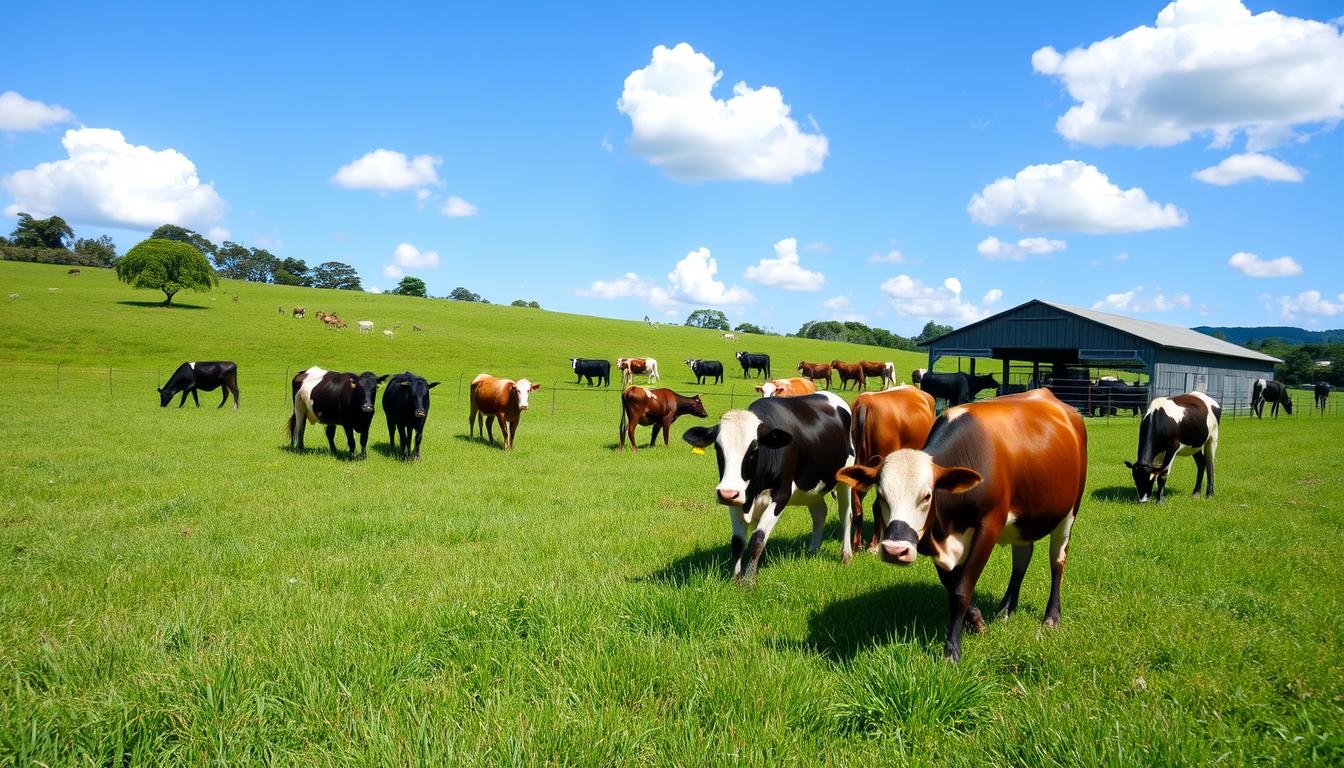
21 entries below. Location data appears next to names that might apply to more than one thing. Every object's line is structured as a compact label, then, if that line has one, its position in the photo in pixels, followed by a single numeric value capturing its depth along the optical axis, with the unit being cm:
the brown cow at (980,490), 414
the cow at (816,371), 4716
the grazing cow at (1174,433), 1080
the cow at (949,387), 3284
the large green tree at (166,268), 5759
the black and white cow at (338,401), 1358
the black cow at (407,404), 1351
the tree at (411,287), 12862
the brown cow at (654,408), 1714
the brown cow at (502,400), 1612
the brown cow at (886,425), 793
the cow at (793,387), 1675
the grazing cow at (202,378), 2450
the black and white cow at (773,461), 586
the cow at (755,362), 5071
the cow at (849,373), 4680
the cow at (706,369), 4778
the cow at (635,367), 4466
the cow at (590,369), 4328
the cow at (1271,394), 3550
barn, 3356
